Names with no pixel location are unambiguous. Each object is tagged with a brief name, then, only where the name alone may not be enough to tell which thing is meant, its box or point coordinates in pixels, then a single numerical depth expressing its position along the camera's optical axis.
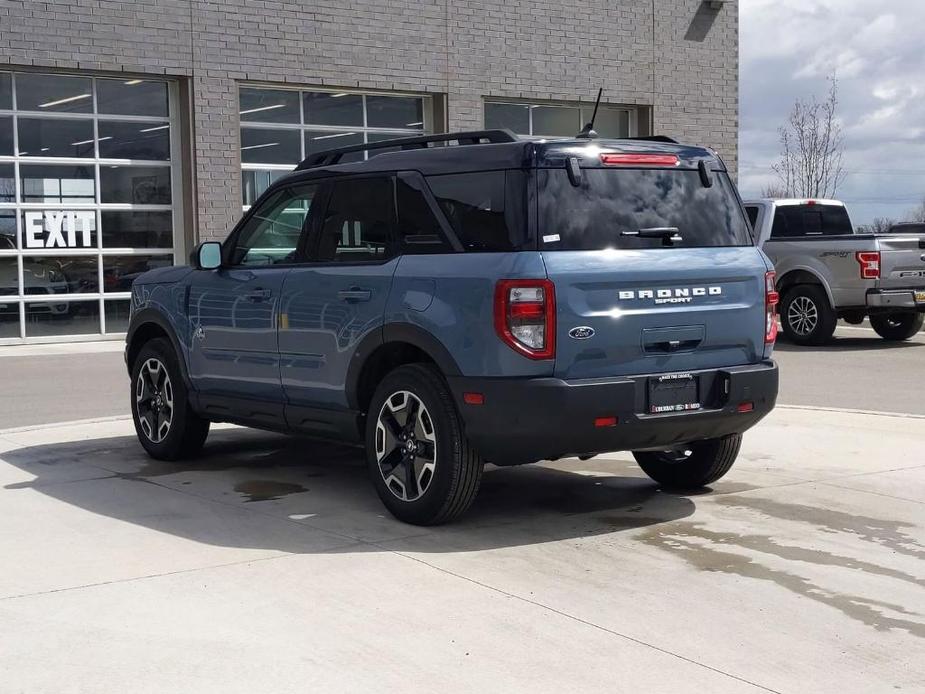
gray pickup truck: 18.27
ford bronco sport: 6.54
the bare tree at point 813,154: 50.25
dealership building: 19.80
